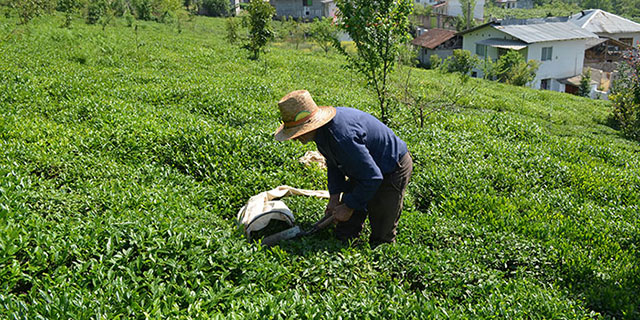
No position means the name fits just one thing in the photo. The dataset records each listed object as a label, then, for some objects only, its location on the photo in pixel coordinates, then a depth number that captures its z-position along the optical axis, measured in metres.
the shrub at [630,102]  15.09
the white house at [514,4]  89.94
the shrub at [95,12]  27.88
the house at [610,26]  51.03
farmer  4.10
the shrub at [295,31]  38.94
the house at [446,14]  62.16
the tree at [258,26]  19.59
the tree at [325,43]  27.49
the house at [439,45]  43.88
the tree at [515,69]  29.67
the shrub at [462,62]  30.53
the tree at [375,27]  8.59
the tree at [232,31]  24.97
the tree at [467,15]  54.42
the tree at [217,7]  51.62
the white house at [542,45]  37.22
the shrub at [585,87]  33.59
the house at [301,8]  61.81
